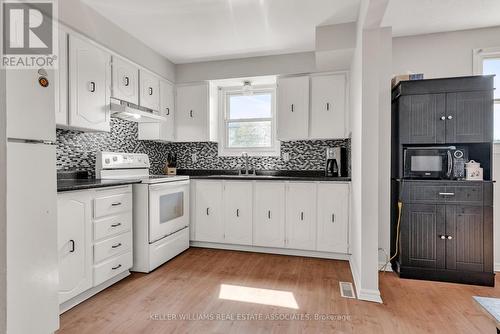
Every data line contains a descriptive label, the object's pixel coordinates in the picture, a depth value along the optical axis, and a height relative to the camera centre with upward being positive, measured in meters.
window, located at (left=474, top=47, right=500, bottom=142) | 2.87 +1.03
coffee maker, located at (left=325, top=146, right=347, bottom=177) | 3.43 +0.05
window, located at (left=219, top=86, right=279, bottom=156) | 4.00 +0.66
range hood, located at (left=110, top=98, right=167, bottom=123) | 2.78 +0.56
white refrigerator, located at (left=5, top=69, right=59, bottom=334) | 1.34 -0.20
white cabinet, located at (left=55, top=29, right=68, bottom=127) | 2.26 +0.68
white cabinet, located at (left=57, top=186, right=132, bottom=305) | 1.98 -0.58
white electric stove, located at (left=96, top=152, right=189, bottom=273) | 2.77 -0.46
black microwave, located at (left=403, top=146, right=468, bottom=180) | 2.65 +0.04
